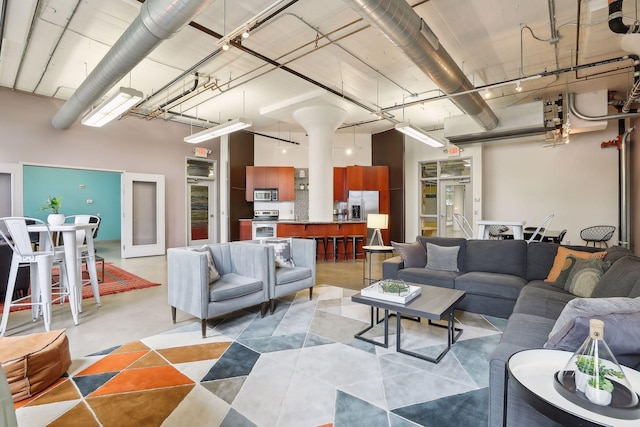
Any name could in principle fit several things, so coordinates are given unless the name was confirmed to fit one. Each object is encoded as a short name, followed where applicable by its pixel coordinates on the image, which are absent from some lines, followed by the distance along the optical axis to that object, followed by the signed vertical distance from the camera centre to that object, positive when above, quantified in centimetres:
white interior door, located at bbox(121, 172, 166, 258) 757 -2
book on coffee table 268 -72
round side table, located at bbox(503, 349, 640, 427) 97 -64
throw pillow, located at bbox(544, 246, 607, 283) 325 -50
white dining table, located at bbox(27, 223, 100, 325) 323 -47
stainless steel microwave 925 +54
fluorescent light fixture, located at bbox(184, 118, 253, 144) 581 +169
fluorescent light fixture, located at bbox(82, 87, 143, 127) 433 +167
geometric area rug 187 -121
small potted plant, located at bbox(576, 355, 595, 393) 107 -56
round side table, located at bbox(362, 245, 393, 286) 499 -61
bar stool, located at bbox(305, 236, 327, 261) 742 -75
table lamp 578 -17
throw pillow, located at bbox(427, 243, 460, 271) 409 -62
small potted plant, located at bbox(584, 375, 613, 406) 102 -60
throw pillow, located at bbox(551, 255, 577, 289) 317 -64
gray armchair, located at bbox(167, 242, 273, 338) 296 -72
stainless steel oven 825 -38
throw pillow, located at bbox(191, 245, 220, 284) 331 -58
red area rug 444 -111
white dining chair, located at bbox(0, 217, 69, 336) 299 -46
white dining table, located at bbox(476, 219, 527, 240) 468 -29
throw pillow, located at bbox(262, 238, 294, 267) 410 -52
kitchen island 734 -41
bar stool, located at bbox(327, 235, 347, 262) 740 -76
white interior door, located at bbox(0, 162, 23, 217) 608 +47
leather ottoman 203 -99
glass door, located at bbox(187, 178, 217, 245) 907 +5
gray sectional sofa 146 -77
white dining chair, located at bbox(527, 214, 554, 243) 571 -49
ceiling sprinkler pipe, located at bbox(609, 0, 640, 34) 308 +194
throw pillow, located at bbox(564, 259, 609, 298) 281 -62
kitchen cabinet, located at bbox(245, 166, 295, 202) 920 +103
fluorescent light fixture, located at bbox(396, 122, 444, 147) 580 +160
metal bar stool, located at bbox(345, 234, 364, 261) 756 -68
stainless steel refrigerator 926 +25
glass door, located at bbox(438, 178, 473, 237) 879 +23
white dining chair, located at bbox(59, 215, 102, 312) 362 -64
